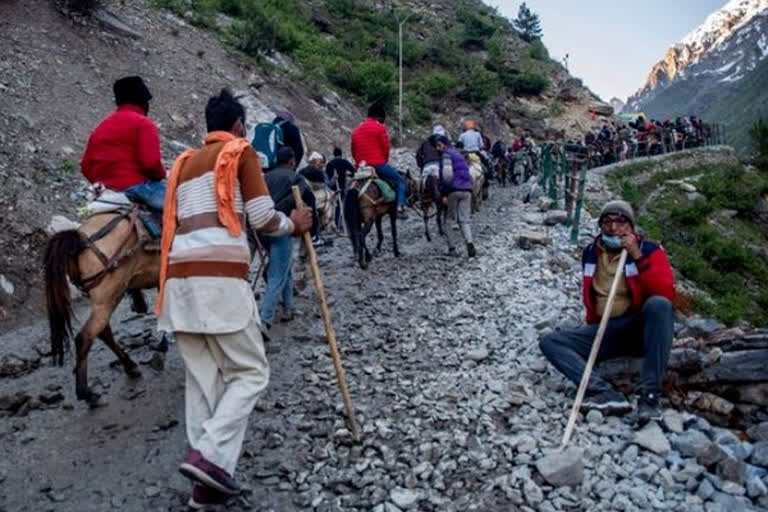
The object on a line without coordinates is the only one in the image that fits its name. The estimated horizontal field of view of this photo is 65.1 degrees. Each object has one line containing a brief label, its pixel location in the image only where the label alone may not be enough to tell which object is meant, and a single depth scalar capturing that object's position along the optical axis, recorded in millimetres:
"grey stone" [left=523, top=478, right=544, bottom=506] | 3428
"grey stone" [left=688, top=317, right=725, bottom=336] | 5516
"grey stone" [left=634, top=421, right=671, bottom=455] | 3785
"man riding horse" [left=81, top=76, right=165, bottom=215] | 4949
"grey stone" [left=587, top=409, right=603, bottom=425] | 4156
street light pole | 28338
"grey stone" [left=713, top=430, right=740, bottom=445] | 3807
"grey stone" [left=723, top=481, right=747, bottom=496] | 3381
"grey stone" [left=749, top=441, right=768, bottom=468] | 3596
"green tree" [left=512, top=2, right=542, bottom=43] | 50781
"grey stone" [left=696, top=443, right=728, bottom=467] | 3588
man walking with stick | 3205
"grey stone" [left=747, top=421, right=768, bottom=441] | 3822
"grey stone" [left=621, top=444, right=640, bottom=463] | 3766
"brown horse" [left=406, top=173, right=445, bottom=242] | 10068
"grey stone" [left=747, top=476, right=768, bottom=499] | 3359
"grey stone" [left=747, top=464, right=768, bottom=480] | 3504
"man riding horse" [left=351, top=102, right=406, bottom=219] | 8828
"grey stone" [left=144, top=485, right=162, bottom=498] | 3609
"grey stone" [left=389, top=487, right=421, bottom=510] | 3473
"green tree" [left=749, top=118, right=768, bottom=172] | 33625
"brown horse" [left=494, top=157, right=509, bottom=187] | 22281
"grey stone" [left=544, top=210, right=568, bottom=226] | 11418
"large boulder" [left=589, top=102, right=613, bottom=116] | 40562
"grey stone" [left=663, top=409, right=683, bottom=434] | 3951
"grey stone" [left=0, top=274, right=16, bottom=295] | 7398
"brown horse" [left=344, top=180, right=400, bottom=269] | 8781
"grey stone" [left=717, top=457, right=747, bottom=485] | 3459
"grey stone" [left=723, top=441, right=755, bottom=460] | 3695
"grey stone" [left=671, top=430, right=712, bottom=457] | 3674
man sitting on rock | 4195
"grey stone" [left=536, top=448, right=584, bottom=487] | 3553
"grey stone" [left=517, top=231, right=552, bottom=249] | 9633
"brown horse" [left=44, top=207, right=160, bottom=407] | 4531
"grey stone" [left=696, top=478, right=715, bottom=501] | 3395
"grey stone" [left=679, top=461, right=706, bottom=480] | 3547
